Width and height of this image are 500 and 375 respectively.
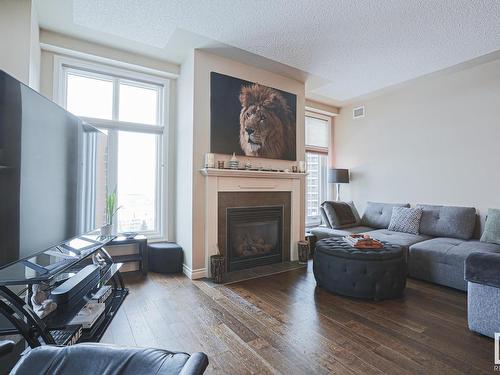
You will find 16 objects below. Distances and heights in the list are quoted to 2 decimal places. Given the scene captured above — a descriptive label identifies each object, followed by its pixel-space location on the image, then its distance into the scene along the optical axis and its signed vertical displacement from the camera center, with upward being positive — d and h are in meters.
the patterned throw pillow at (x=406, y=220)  3.96 -0.45
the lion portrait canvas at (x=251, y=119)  3.49 +1.02
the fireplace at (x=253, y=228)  3.53 -0.55
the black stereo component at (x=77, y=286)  1.75 -0.71
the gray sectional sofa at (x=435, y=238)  2.98 -0.65
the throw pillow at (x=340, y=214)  4.49 -0.42
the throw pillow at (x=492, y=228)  3.21 -0.45
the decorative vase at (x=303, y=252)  4.02 -0.94
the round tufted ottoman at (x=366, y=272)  2.64 -0.84
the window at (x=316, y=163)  5.37 +0.59
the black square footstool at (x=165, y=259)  3.46 -0.92
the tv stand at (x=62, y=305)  1.37 -0.73
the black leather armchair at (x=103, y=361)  0.93 -0.63
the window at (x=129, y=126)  3.37 +0.87
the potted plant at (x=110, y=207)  3.28 -0.24
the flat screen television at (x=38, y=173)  1.36 +0.10
